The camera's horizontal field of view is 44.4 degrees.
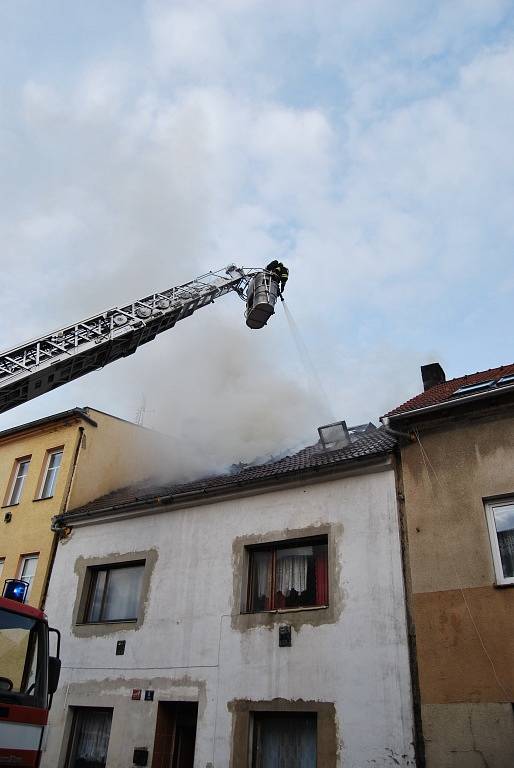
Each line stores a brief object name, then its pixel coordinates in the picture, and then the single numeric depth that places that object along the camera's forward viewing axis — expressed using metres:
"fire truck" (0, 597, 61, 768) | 7.07
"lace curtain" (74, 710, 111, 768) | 11.45
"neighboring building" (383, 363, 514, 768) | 8.11
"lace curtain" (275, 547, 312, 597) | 10.86
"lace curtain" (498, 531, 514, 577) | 8.76
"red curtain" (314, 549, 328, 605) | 10.40
